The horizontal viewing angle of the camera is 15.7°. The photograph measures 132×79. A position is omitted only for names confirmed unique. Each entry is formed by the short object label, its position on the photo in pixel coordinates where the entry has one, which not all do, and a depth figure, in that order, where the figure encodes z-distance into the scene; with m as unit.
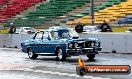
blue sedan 22.02
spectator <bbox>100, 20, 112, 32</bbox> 36.38
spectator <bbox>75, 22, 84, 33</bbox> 31.16
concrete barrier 27.99
